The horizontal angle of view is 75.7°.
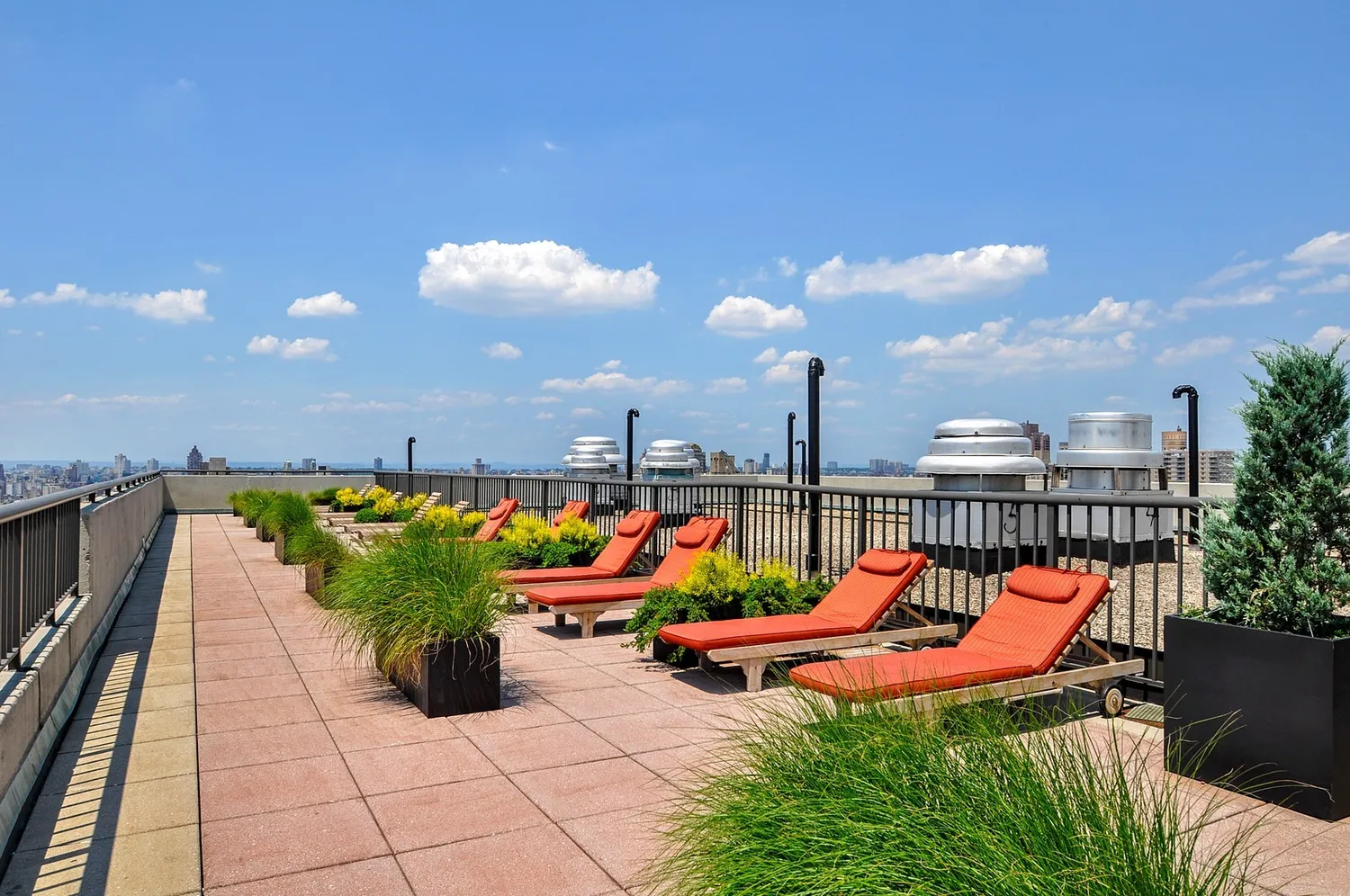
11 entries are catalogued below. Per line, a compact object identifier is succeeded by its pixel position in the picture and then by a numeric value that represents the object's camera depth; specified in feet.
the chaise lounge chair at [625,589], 24.84
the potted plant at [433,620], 16.52
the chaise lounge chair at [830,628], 18.53
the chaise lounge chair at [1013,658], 14.39
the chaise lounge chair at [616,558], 28.07
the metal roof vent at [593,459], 79.71
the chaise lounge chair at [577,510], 36.74
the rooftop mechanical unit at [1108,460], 38.88
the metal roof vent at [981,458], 37.58
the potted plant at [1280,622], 11.34
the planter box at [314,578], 29.35
